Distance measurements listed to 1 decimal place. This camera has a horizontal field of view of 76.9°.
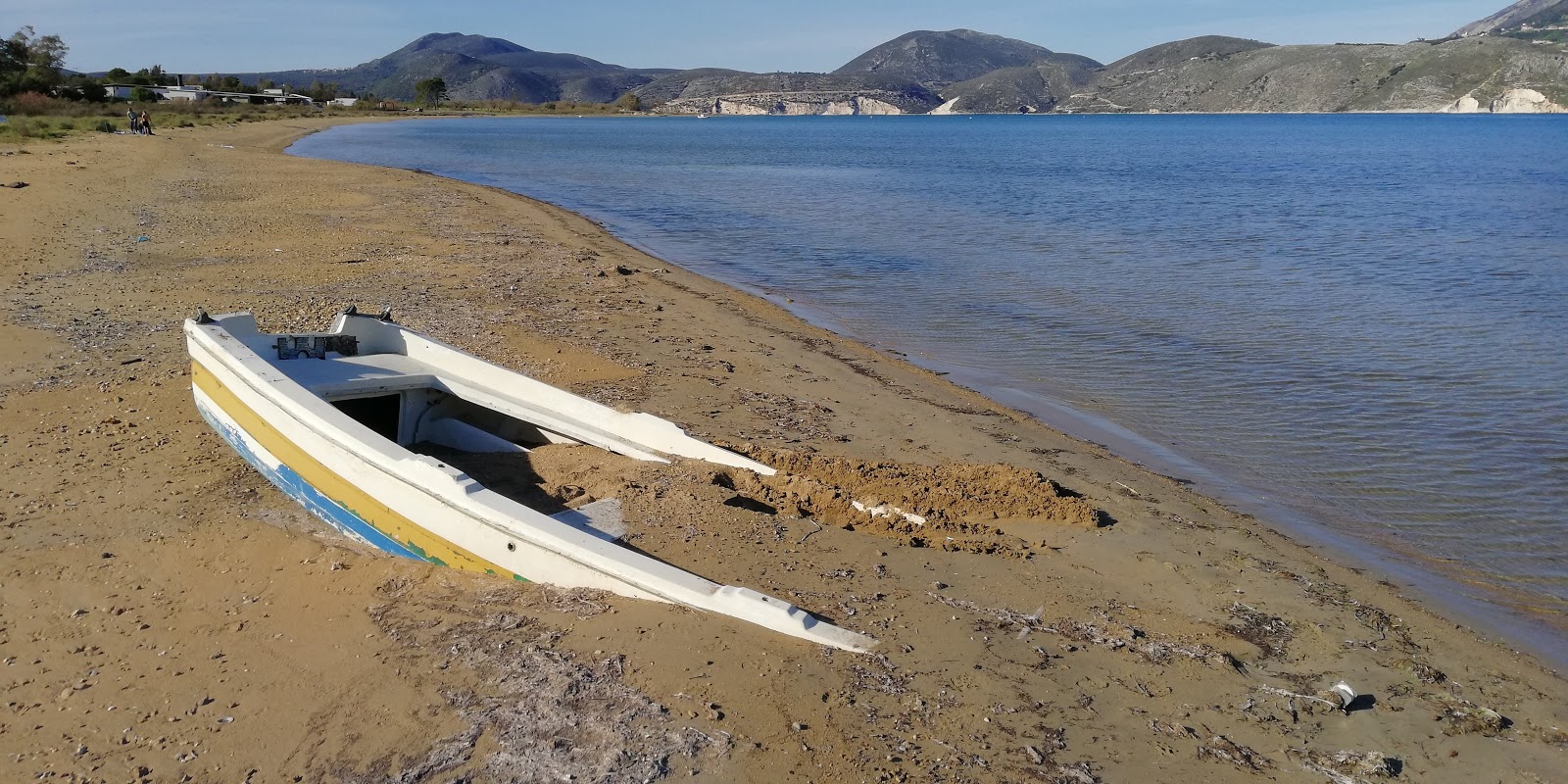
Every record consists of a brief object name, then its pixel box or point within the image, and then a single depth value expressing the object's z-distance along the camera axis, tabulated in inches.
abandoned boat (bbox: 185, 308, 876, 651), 188.7
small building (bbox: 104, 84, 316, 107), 2802.7
